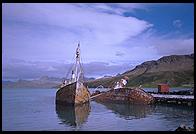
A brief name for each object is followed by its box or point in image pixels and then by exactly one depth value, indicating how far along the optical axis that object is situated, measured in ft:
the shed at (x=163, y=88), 106.60
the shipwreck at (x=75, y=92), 84.03
